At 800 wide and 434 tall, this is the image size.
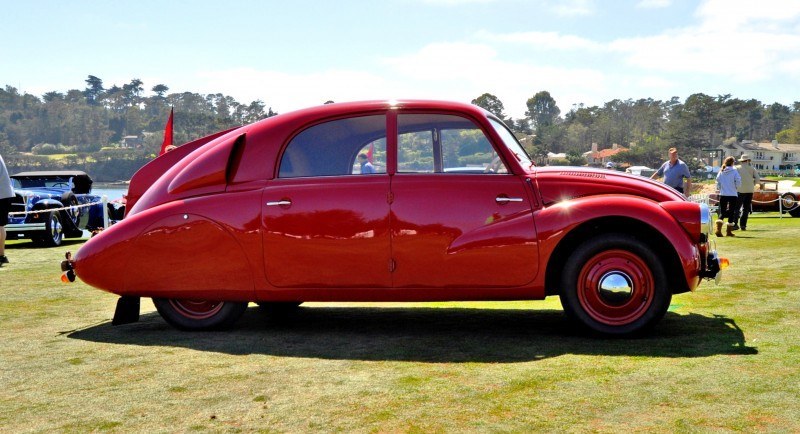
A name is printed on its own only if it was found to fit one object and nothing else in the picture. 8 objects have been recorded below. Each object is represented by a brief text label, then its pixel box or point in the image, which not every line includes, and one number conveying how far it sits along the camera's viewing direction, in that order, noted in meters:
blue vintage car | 17.75
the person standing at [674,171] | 15.23
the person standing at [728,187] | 18.31
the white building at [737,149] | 189.70
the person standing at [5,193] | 11.42
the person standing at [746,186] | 19.42
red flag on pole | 13.53
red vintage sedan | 6.01
